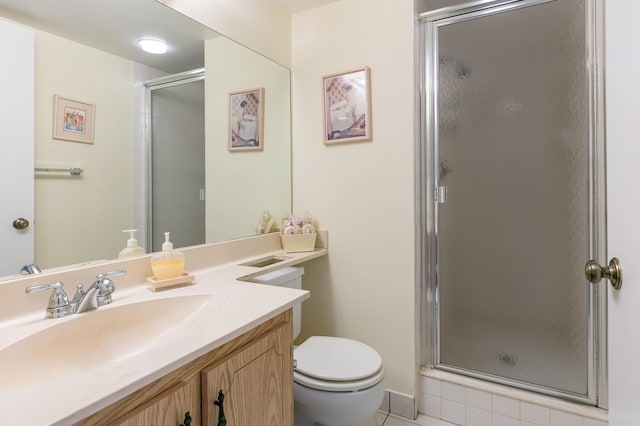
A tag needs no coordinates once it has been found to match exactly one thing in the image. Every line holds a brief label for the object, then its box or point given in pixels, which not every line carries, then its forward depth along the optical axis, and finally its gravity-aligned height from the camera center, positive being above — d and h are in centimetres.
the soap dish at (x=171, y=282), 112 -25
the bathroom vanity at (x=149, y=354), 56 -31
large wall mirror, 99 +34
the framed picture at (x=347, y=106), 178 +57
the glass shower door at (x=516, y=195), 151 +6
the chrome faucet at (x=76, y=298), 87 -23
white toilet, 124 -67
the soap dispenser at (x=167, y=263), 116 -18
